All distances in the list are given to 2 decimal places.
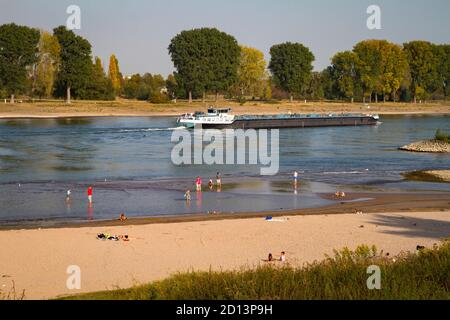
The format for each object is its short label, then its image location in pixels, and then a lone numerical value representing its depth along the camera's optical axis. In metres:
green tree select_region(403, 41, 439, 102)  191.25
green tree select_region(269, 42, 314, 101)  174.12
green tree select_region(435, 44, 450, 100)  196.38
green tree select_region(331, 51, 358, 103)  175.88
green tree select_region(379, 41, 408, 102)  178.50
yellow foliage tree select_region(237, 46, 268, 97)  171.62
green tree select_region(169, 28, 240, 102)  159.00
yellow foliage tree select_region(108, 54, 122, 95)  174.25
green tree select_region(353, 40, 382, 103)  175.38
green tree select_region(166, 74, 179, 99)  163.62
